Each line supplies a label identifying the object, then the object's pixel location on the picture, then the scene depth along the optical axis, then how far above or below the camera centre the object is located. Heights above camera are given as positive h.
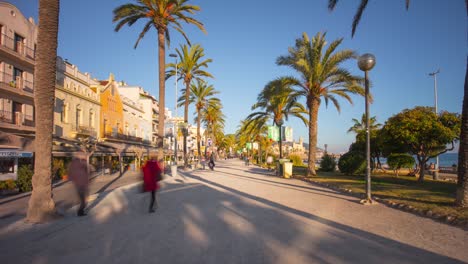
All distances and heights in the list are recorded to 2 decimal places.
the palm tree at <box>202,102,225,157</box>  50.32 +5.13
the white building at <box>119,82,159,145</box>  51.71 +7.25
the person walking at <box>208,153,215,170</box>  27.53 -1.90
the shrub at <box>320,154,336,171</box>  27.60 -1.85
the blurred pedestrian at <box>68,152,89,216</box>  7.14 -0.85
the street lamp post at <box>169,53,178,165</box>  29.02 +6.69
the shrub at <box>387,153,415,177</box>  17.41 -1.01
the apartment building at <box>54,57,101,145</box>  25.16 +3.81
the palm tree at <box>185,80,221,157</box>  38.88 +6.71
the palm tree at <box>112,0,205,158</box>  19.11 +8.85
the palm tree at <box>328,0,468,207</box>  7.72 -0.47
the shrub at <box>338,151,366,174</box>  19.80 -1.30
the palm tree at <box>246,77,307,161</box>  19.77 +3.67
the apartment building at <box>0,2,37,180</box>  19.77 +5.28
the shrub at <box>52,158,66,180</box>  19.40 -1.79
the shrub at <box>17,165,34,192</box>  13.20 -1.70
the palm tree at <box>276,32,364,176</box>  18.20 +4.69
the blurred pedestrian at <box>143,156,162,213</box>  7.67 -0.92
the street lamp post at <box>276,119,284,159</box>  24.77 +1.68
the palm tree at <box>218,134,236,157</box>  102.71 +0.59
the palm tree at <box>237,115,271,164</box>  50.94 +0.97
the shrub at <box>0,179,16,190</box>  12.18 -1.84
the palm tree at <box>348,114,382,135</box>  53.20 +4.14
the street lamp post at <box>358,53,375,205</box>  9.03 +2.49
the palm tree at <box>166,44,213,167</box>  29.36 +8.19
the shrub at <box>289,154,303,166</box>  42.82 -2.41
